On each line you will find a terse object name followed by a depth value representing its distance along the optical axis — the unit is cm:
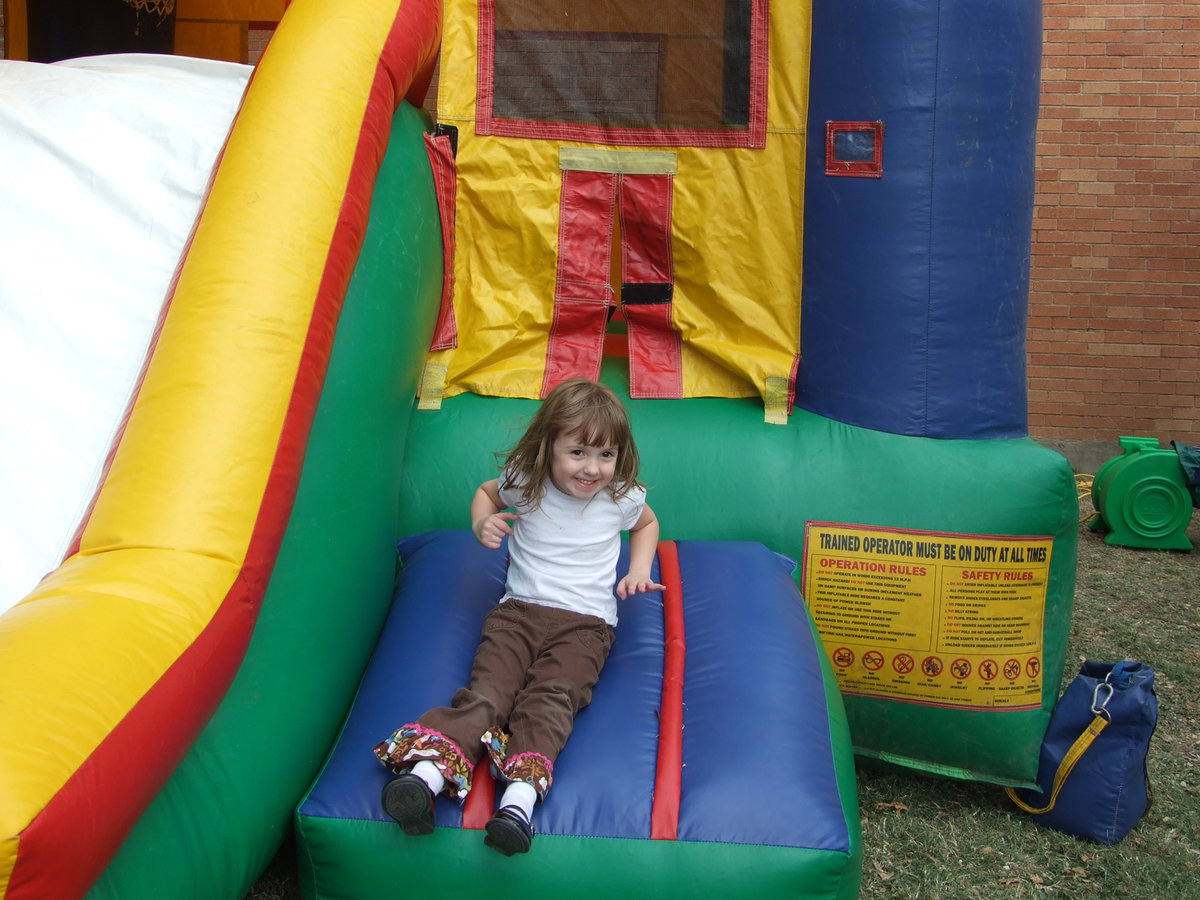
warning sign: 278
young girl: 205
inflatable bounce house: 190
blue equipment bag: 264
